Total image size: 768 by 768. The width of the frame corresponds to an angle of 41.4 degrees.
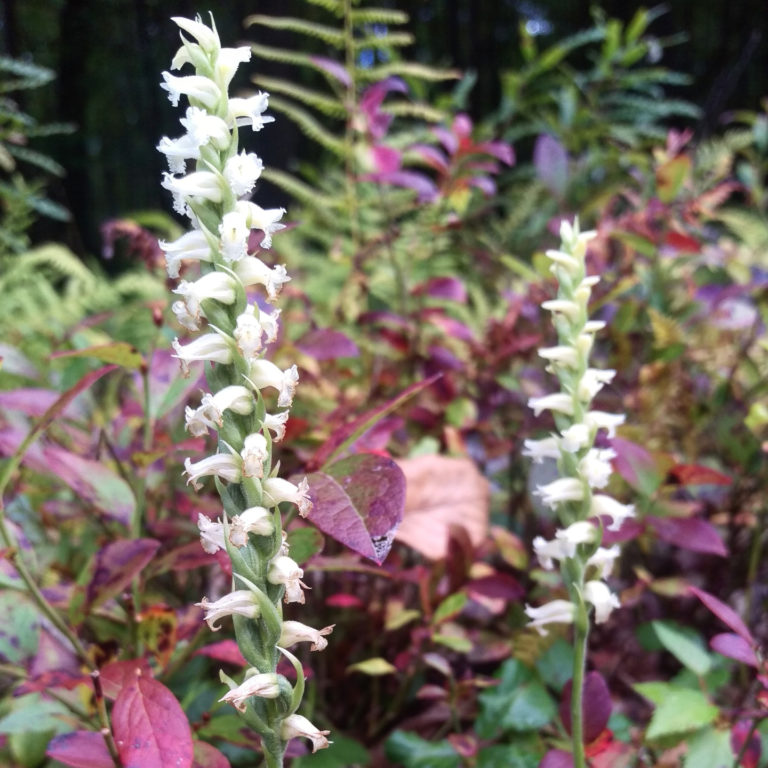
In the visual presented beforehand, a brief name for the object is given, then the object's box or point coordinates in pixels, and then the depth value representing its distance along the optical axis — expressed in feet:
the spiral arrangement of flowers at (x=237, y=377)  0.57
